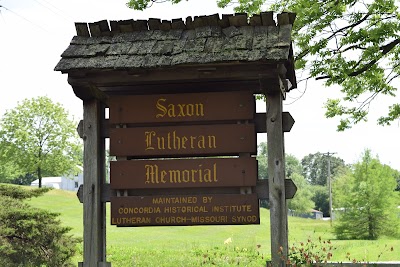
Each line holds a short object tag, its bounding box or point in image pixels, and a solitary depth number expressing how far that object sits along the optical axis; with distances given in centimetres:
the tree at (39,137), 5731
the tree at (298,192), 8475
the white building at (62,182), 10812
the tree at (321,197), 9900
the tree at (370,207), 3625
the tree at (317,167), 12481
